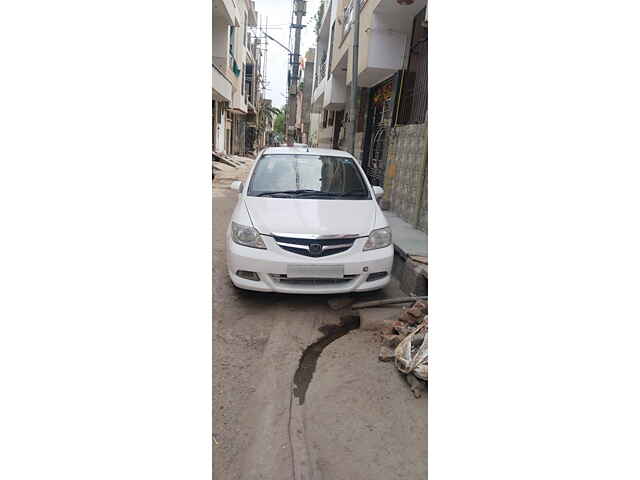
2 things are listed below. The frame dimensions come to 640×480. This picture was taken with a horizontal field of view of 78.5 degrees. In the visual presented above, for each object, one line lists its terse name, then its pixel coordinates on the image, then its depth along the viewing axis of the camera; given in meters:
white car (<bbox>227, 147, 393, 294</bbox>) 3.41
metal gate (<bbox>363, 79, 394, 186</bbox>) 9.87
